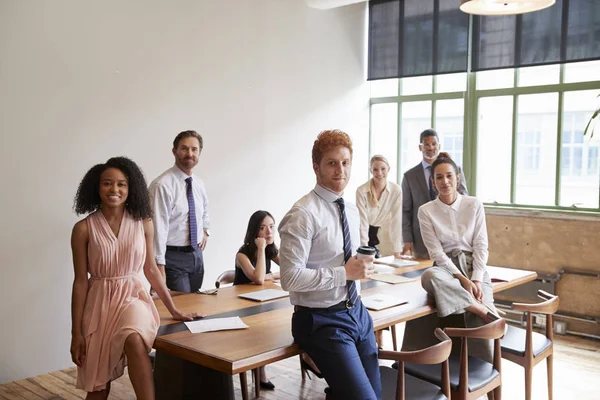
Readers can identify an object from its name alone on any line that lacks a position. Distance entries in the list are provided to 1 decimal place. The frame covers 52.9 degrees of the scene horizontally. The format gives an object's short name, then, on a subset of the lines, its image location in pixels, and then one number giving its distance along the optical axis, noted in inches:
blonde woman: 233.5
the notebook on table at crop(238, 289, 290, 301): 147.0
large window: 253.9
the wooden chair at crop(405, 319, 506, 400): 123.3
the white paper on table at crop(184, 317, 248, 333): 117.9
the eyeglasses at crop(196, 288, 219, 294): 153.3
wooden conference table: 104.0
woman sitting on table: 150.5
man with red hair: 105.0
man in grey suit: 226.7
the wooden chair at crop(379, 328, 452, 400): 110.4
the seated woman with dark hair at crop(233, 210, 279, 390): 168.7
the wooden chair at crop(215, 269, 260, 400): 165.9
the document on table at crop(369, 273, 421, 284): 166.2
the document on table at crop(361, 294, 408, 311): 135.9
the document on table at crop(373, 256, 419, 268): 190.2
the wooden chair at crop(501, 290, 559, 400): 146.1
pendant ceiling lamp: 154.9
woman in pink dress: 114.7
